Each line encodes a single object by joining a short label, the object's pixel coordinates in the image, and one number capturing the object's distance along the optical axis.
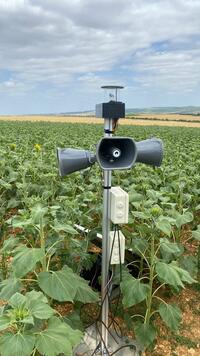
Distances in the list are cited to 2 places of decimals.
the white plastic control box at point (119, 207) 2.95
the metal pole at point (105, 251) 3.02
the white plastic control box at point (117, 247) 3.15
